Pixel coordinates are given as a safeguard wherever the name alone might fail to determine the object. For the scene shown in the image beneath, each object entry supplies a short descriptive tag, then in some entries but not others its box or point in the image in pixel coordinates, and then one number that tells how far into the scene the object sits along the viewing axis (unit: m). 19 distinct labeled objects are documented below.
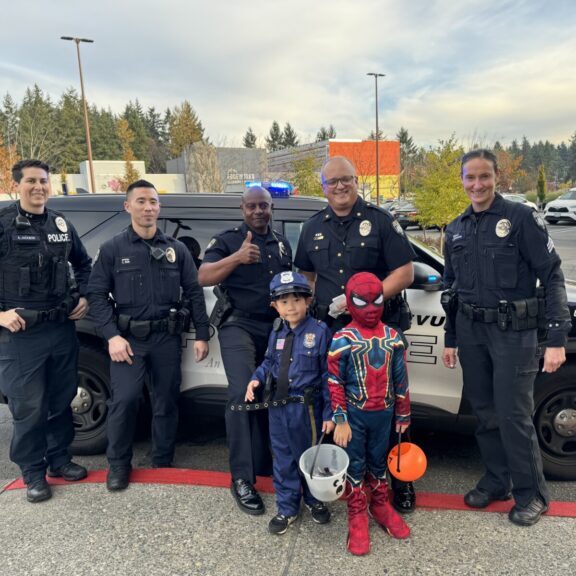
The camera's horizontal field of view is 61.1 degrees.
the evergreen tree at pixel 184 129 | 62.06
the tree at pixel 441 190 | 12.87
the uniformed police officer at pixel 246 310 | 2.69
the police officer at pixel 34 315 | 2.70
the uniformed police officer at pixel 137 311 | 2.88
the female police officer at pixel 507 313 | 2.32
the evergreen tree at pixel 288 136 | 91.23
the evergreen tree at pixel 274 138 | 92.19
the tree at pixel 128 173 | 33.75
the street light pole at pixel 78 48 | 21.62
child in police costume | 2.43
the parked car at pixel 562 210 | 22.50
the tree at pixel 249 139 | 89.62
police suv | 2.81
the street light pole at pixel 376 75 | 31.38
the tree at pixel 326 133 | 84.68
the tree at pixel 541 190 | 41.38
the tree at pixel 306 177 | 19.39
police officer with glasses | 2.56
